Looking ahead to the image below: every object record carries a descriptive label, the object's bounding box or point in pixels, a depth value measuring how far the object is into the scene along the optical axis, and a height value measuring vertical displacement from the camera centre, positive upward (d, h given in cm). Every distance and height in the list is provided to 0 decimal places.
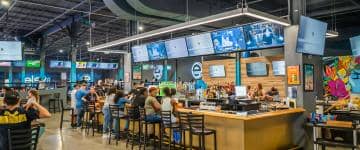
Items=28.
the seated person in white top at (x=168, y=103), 589 -47
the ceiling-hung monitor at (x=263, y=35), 639 +105
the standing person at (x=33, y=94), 618 -29
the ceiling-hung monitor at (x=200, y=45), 774 +100
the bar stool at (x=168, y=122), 554 -81
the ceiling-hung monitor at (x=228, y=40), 708 +104
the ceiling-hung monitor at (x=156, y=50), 923 +100
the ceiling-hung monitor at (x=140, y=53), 982 +96
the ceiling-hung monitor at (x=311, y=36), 578 +93
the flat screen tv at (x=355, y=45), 802 +102
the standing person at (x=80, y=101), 873 -62
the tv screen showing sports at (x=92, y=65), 2627 +146
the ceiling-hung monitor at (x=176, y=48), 845 +99
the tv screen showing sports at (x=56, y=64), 2678 +156
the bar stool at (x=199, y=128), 499 -85
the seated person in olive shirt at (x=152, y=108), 607 -58
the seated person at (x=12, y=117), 348 -45
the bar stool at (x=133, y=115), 652 -78
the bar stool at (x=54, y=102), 1363 -103
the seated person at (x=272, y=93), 756 -40
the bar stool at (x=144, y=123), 605 -89
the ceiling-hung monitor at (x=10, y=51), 1061 +113
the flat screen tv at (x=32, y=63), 2481 +150
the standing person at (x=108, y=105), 752 -64
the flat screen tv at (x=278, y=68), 997 +45
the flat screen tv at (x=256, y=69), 1058 +44
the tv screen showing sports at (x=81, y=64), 2510 +143
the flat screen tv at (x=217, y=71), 1209 +42
